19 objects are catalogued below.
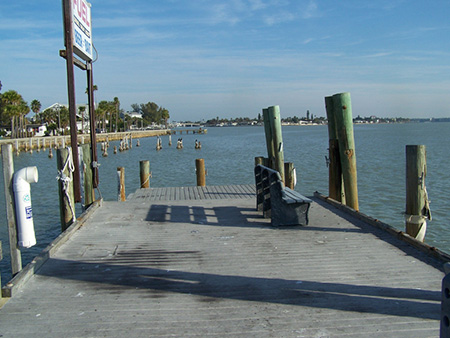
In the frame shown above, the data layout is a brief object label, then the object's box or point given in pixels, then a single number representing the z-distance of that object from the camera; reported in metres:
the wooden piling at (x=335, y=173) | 9.68
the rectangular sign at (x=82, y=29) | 9.58
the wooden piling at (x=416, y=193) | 7.19
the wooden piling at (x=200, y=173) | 14.30
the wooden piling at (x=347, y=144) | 9.19
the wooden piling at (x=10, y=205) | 5.23
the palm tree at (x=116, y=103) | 119.81
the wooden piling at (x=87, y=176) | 9.66
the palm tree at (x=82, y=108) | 100.62
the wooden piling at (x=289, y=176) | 12.05
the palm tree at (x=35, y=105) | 89.62
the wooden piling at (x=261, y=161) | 11.77
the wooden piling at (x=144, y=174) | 13.73
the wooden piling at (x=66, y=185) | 8.05
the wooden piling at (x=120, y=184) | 12.38
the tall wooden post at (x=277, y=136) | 11.73
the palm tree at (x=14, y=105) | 69.31
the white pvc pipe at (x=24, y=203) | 5.20
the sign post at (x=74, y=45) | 9.05
